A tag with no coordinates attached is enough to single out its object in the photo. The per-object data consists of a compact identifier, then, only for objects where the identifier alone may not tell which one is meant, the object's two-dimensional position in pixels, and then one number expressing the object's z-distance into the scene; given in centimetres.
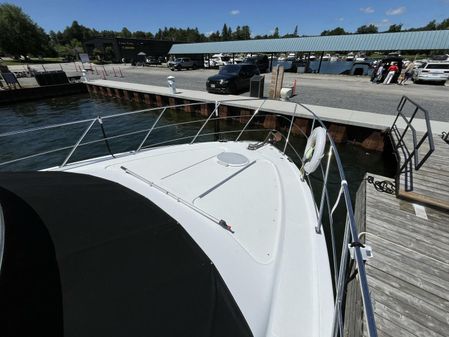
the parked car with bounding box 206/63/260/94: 1360
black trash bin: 1224
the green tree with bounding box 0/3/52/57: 4612
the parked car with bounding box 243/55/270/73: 2734
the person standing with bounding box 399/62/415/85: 1761
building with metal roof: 1970
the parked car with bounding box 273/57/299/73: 2841
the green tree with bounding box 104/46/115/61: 5588
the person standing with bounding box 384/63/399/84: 1698
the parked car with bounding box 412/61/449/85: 1683
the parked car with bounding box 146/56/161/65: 4506
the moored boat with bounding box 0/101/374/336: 124
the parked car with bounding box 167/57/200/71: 3297
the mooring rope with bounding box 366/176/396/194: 470
